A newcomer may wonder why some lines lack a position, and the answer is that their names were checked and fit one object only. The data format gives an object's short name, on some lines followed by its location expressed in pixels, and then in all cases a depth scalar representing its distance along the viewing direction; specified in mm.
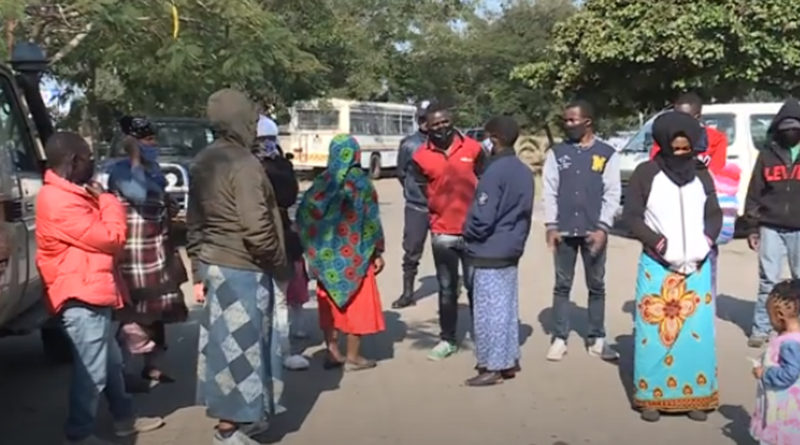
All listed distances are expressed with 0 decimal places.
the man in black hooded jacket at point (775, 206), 7953
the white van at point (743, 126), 15430
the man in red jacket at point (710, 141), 7402
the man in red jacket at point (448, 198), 8023
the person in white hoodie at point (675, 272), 6117
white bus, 32750
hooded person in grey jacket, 5410
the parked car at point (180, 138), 15467
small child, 5008
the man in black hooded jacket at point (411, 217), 9883
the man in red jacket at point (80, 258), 5402
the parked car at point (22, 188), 5406
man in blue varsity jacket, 7531
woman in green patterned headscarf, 7289
